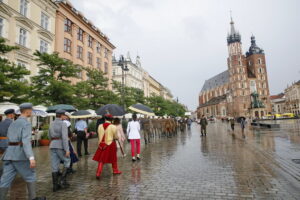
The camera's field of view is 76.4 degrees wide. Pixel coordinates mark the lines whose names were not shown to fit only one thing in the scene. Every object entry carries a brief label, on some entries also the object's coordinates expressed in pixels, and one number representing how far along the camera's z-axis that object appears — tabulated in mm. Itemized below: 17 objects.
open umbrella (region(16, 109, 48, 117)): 11769
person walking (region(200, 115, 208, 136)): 17891
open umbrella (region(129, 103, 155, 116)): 12180
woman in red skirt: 5609
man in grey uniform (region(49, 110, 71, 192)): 4824
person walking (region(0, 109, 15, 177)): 5738
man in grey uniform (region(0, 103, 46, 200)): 3494
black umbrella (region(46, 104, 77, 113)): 11219
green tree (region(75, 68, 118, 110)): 20312
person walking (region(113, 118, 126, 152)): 7573
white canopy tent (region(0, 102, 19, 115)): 10294
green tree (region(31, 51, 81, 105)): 15195
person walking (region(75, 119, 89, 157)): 9211
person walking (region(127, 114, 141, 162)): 7922
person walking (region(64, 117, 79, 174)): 6181
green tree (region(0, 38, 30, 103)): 10789
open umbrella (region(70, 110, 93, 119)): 11242
